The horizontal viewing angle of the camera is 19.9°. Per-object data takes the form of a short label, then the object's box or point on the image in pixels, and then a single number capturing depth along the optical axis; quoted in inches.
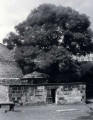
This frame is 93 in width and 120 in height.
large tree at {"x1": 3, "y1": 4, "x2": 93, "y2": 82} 1288.1
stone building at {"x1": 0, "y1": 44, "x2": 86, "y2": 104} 1051.9
